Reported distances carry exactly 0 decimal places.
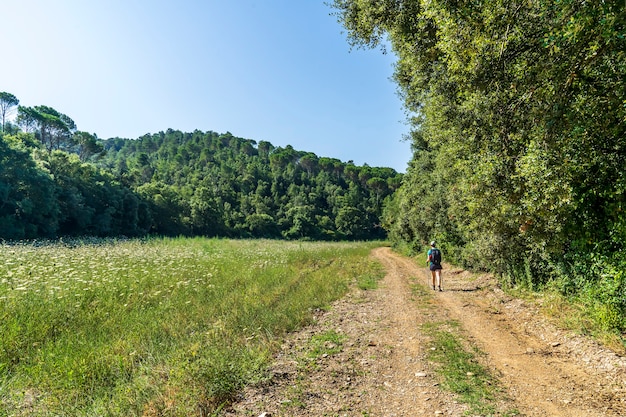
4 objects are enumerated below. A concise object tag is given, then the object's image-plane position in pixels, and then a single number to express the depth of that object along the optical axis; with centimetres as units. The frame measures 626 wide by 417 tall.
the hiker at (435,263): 1520
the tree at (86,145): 9269
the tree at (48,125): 8226
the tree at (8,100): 7872
